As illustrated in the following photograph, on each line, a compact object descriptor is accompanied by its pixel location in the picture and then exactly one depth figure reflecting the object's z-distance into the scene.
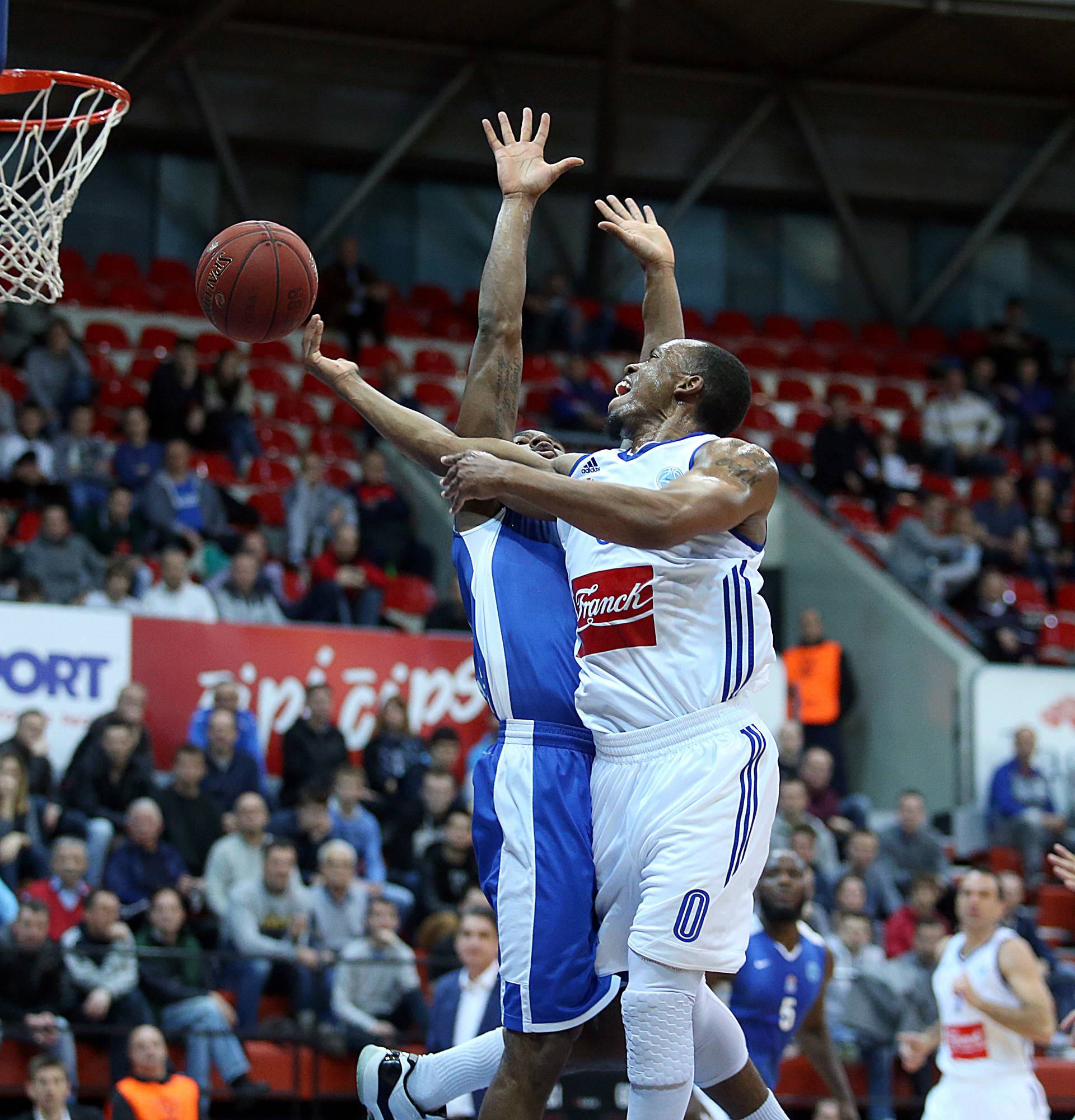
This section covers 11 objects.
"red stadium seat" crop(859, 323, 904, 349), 21.03
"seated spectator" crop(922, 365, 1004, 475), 17.94
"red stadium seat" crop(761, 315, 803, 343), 20.86
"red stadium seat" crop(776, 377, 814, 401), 18.83
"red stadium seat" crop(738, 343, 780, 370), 19.45
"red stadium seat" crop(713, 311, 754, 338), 20.44
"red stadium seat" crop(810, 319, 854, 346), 21.00
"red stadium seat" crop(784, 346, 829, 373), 19.78
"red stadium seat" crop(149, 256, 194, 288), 18.41
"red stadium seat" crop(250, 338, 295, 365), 16.89
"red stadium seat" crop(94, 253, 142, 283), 18.11
